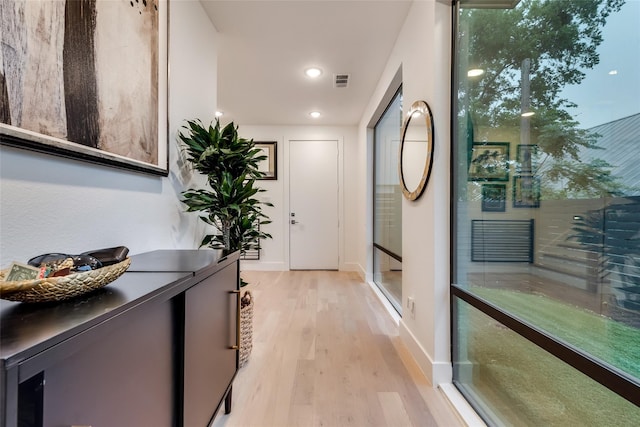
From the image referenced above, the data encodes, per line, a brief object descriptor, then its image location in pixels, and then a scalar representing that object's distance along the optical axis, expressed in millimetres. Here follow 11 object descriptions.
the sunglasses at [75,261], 751
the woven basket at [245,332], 1938
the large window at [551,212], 797
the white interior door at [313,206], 4969
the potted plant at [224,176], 1682
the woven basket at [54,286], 556
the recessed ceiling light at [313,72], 2943
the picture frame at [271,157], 4914
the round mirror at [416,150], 1809
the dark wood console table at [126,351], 462
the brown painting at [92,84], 819
